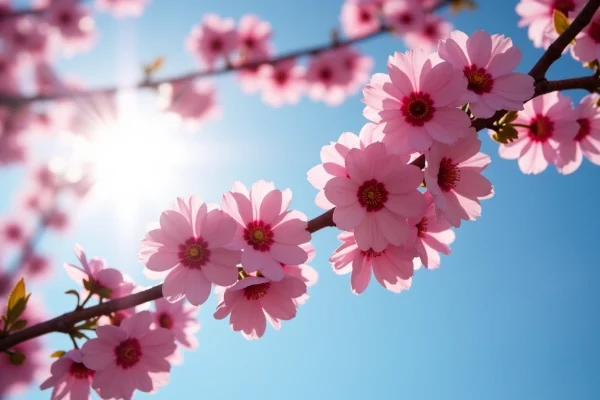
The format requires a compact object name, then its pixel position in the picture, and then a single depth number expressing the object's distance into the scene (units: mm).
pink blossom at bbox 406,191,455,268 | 625
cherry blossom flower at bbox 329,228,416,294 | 629
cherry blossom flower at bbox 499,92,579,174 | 680
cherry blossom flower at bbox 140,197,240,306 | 618
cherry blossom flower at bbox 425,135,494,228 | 617
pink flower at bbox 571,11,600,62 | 677
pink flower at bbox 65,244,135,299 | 655
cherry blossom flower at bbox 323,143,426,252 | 613
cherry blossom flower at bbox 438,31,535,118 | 620
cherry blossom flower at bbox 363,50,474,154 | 614
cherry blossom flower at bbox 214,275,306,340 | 627
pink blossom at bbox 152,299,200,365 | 686
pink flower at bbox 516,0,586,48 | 706
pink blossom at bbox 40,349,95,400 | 641
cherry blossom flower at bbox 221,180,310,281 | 618
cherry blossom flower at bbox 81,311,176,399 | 638
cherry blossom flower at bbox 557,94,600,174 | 687
